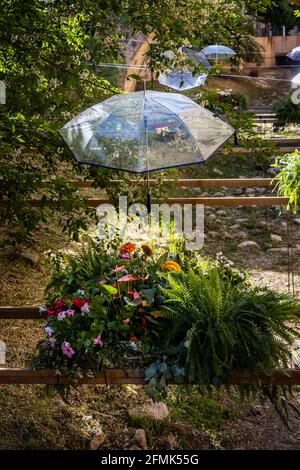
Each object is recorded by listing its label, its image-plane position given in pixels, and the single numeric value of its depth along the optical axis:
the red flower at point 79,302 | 3.88
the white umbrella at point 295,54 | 22.83
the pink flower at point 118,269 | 4.15
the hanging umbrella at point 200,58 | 14.70
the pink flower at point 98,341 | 3.76
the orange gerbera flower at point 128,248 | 4.45
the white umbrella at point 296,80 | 13.02
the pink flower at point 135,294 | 3.97
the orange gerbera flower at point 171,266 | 4.32
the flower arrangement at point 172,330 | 3.69
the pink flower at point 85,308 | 3.85
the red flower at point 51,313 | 3.96
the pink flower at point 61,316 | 3.86
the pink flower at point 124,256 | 4.54
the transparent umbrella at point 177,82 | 10.42
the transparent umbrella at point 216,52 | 22.79
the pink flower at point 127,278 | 4.02
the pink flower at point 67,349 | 3.76
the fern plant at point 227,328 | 3.67
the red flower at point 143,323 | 3.95
